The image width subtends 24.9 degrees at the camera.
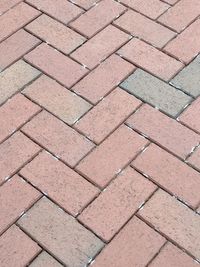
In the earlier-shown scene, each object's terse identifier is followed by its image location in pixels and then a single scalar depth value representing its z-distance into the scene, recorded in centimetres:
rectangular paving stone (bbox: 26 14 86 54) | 281
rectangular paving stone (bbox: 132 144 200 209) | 220
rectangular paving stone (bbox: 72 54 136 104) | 257
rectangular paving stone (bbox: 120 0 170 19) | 296
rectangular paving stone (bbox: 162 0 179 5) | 303
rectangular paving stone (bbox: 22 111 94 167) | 234
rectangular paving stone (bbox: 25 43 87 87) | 265
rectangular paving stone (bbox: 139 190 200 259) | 205
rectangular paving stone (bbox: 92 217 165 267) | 199
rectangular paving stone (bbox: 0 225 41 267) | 201
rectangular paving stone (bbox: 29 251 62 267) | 199
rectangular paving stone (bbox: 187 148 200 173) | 229
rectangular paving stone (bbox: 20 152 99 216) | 217
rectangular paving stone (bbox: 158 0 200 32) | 290
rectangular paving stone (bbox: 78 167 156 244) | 209
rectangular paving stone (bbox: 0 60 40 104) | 259
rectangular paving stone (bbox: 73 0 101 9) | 302
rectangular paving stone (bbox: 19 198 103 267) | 201
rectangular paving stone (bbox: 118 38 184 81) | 266
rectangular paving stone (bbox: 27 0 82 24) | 296
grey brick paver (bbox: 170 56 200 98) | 258
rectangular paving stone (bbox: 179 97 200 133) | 244
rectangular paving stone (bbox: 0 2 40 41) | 289
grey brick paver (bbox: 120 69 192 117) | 251
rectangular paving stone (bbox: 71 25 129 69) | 273
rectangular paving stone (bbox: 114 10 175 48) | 282
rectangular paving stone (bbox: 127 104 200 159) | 235
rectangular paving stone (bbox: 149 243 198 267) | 198
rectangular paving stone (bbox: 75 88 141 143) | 242
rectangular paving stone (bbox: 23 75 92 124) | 249
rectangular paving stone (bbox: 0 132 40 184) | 229
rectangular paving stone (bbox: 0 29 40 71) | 275
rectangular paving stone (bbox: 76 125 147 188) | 226
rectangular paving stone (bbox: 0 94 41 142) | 245
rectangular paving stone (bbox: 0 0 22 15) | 301
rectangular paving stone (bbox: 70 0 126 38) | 289
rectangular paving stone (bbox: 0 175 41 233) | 213
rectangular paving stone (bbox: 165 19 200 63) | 275
